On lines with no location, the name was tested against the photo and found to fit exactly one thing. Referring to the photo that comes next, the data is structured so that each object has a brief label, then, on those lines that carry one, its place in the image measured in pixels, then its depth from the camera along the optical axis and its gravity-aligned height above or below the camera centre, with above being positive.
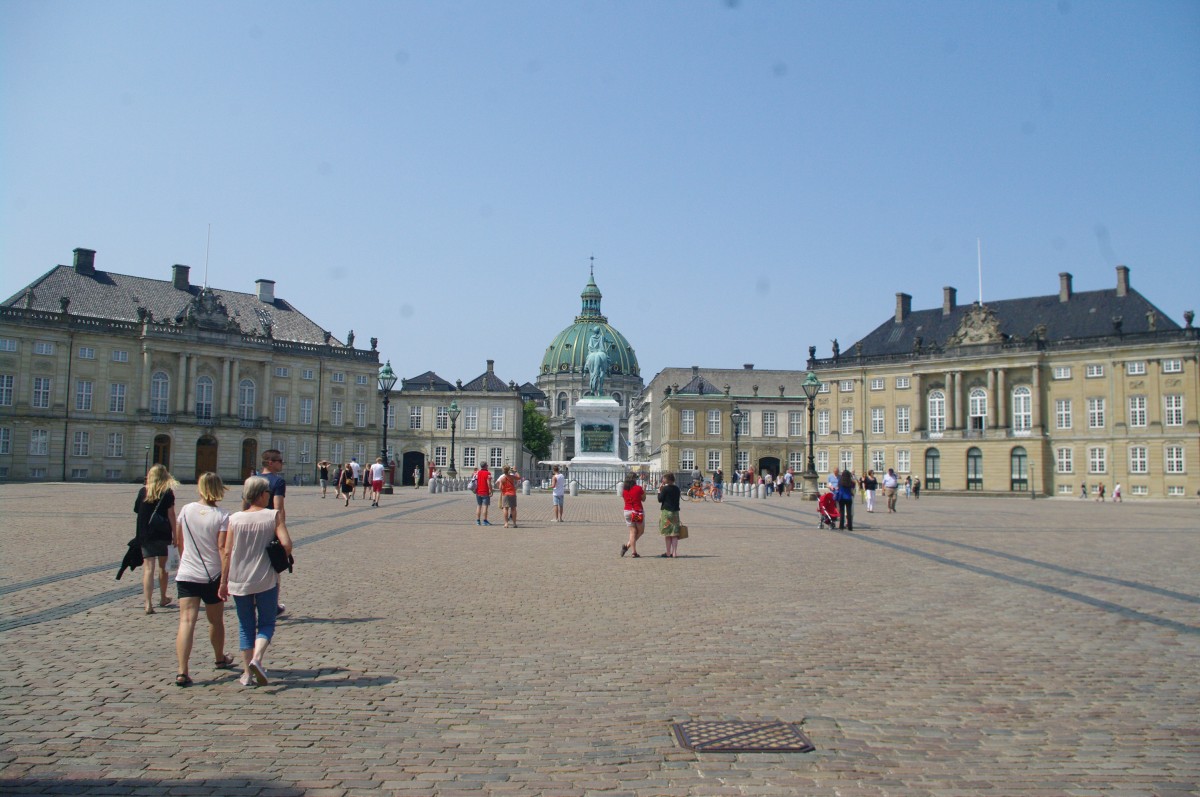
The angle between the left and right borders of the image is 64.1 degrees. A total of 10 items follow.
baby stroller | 24.52 -1.24
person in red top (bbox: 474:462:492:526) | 25.09 -0.83
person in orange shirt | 24.67 -0.97
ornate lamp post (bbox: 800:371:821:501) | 42.38 -0.41
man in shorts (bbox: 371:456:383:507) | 34.00 -0.90
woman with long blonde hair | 10.01 -0.65
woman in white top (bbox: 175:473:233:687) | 7.42 -0.86
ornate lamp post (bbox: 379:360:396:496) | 43.06 +3.51
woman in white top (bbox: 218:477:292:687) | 7.43 -0.95
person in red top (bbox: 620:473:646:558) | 17.06 -0.97
